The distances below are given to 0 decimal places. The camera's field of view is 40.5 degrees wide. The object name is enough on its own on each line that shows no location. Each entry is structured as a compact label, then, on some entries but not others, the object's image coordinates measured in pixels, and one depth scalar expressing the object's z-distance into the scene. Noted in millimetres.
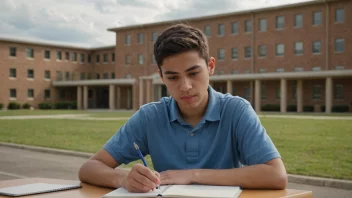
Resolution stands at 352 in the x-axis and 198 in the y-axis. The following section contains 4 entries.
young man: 2840
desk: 2562
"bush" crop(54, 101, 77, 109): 67062
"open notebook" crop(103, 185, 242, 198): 2436
